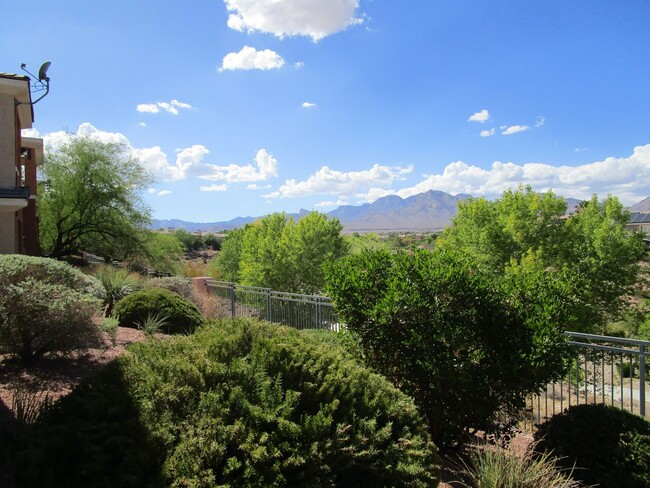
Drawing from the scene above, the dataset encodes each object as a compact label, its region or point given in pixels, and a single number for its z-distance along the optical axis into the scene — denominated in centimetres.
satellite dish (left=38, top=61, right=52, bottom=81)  1523
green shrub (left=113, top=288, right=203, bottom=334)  1066
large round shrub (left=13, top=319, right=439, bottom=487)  307
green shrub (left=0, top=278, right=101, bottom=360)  629
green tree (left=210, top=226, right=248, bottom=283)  4072
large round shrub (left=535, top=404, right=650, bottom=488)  440
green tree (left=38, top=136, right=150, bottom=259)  2403
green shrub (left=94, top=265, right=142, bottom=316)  1241
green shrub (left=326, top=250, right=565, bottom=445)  502
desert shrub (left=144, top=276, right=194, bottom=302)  1426
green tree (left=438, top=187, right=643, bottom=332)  2527
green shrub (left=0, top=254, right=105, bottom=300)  658
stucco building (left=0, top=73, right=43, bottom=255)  1329
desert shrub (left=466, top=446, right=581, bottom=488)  381
